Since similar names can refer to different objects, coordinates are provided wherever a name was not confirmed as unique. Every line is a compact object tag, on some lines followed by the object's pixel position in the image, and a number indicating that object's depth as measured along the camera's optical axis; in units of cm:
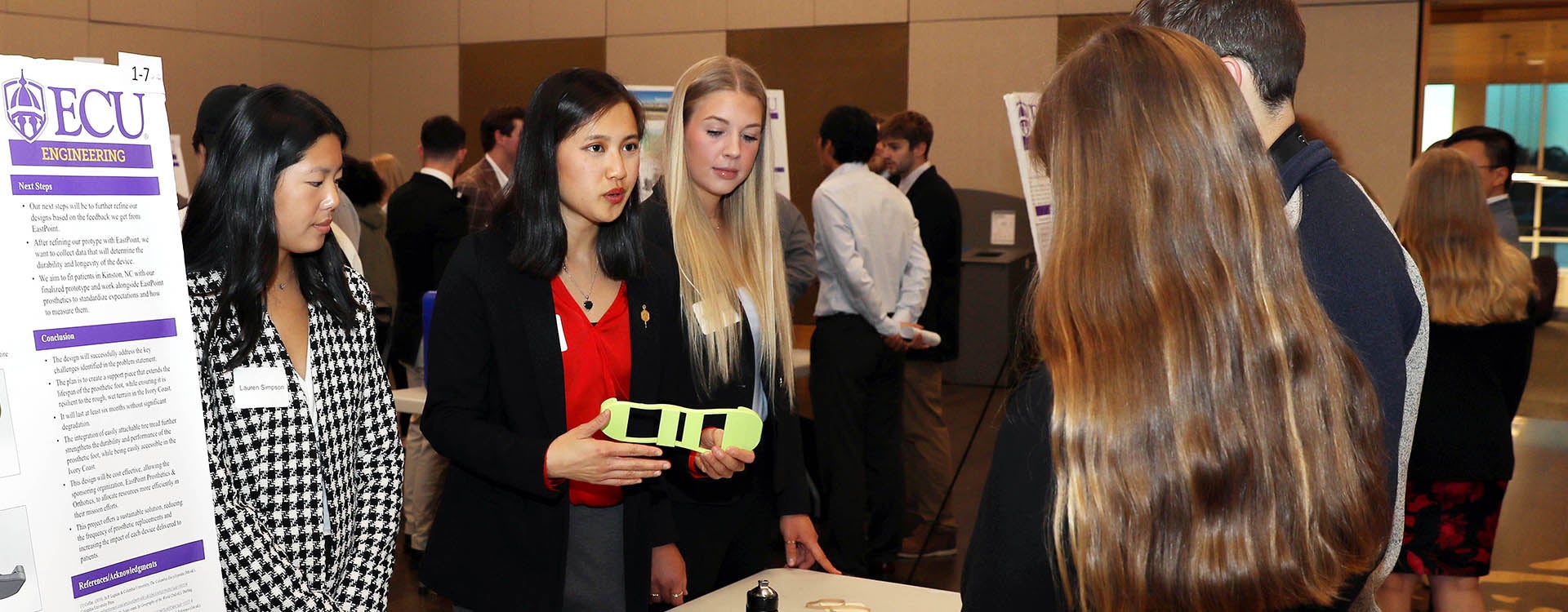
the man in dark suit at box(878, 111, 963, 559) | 505
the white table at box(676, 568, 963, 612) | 188
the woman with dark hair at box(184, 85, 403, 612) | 172
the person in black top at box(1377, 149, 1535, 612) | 328
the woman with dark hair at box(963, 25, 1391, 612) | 94
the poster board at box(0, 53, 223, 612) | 134
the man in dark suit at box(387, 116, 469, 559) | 459
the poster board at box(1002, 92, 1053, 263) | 350
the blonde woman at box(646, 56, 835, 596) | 224
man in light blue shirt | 441
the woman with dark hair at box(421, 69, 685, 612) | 194
